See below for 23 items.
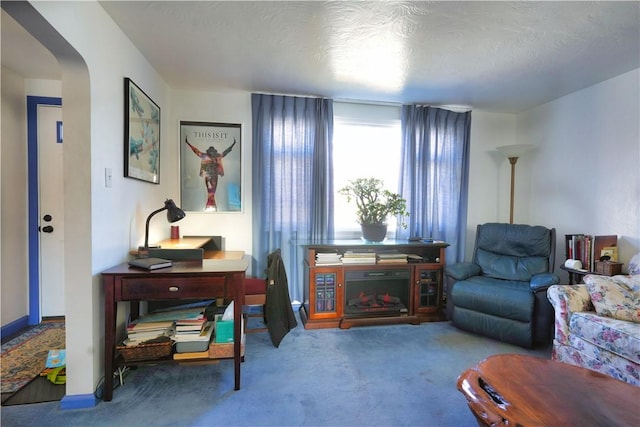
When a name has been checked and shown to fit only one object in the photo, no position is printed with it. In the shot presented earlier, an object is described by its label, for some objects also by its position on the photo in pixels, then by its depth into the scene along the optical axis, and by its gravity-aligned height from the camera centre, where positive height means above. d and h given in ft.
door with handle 8.78 -0.13
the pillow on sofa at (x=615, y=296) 6.10 -1.92
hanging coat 7.92 -2.76
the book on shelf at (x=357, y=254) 9.26 -1.52
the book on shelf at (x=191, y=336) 5.78 -2.67
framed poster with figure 10.03 +1.37
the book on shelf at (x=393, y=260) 9.39 -1.76
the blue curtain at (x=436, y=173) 10.98 +1.35
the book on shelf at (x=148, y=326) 5.74 -2.48
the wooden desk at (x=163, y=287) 5.31 -1.57
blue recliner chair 7.61 -2.28
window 10.98 +2.29
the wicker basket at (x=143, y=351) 5.49 -2.84
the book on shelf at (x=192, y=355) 5.66 -3.00
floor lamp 10.27 +2.10
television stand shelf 9.04 -2.56
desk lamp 6.70 -0.16
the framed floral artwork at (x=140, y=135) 6.46 +1.77
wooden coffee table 3.26 -2.38
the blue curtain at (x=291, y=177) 10.11 +1.05
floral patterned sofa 5.43 -2.37
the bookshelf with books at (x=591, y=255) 8.08 -1.30
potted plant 9.72 +0.05
